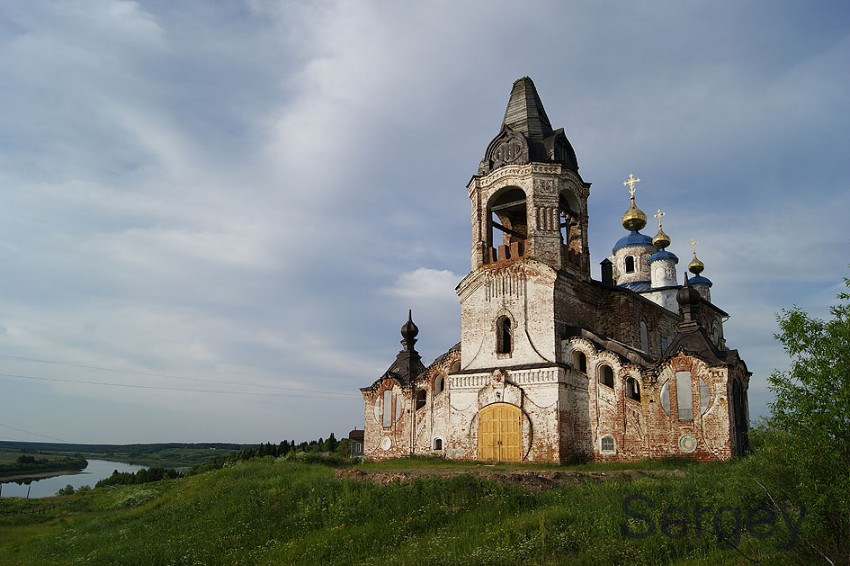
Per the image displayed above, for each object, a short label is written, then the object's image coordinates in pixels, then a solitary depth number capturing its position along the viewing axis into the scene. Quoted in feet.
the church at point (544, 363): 70.38
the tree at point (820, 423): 27.27
